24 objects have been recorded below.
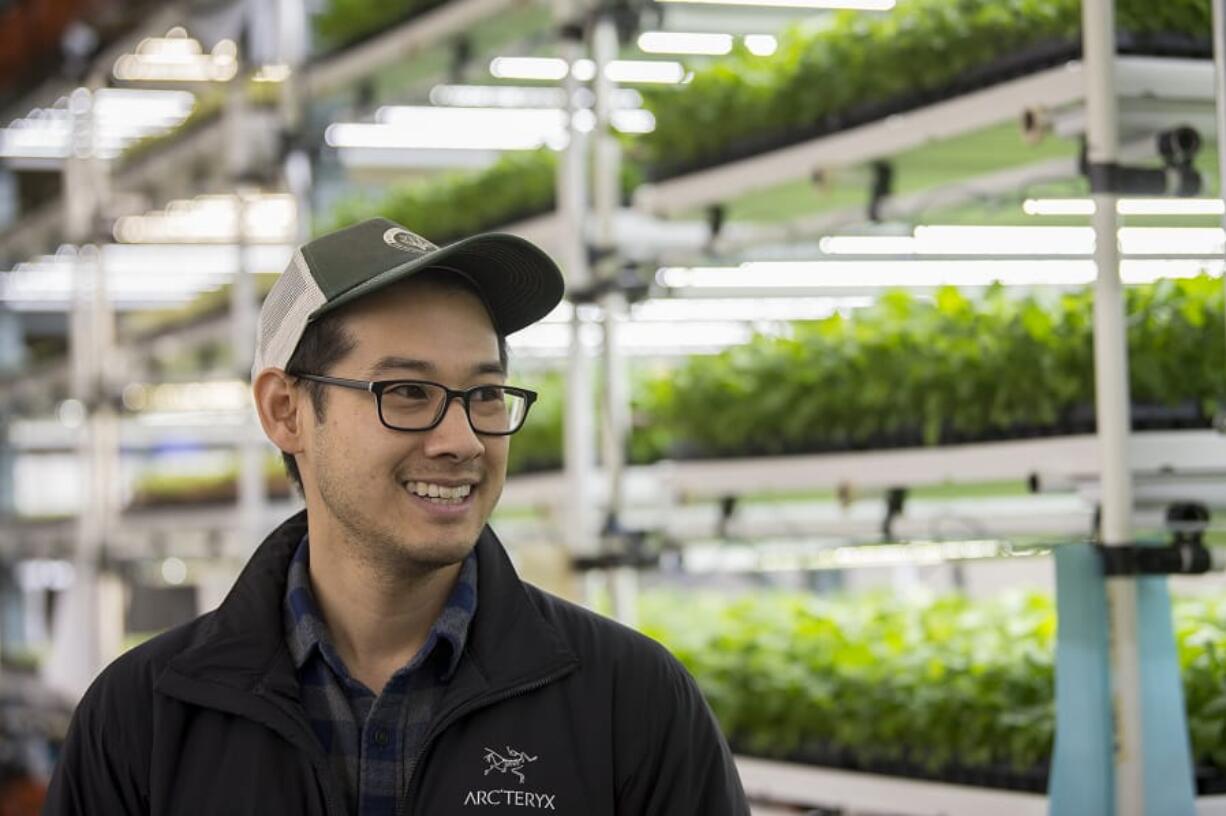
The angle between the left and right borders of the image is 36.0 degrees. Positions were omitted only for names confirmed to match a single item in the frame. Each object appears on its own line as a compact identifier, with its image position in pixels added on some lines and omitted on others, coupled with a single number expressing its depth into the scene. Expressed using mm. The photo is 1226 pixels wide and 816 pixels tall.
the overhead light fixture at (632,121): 6766
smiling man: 1945
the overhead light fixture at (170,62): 8820
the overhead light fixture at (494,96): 7238
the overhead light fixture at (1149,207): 4082
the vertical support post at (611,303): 5414
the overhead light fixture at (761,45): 5023
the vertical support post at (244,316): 8094
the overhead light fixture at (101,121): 9773
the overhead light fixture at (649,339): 7008
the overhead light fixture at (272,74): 8004
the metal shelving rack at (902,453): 3494
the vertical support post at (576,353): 5574
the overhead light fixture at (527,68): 6609
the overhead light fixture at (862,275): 5555
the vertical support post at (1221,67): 2785
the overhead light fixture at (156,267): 9742
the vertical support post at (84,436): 9242
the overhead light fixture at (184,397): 9664
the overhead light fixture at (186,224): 9612
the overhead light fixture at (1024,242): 4750
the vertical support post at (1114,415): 3355
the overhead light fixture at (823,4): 4980
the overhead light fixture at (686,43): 5816
